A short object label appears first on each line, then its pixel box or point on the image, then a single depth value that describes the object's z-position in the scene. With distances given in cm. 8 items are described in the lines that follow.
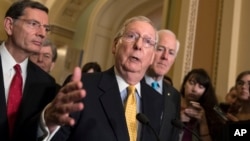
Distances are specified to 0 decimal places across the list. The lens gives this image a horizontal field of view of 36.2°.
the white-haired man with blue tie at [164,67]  198
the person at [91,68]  311
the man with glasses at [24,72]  159
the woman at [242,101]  233
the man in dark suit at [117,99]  137
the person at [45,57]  268
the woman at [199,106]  204
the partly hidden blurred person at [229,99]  252
